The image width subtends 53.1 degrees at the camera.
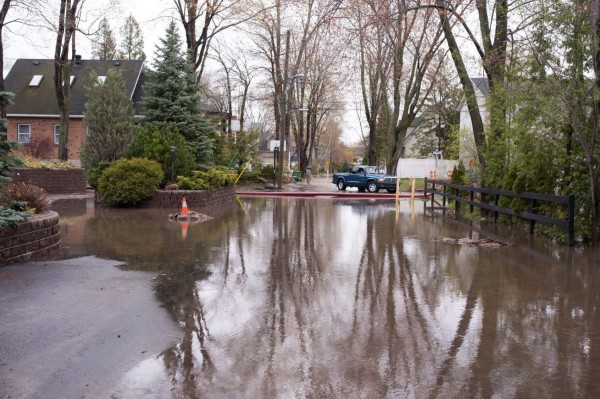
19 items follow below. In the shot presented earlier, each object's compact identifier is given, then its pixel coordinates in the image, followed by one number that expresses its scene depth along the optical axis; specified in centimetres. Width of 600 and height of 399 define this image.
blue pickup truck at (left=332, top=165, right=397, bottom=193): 3725
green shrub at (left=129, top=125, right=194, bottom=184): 2248
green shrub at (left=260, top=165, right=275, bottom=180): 4150
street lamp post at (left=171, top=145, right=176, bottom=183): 2181
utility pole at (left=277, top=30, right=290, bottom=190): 3472
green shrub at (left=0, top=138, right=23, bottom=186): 931
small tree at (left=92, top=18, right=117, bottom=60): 5661
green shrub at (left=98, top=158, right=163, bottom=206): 2006
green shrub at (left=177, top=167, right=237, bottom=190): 2186
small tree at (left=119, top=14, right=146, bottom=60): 6284
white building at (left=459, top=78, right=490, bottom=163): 2791
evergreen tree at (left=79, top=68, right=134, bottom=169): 2633
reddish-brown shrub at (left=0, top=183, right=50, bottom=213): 997
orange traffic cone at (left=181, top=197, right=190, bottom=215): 1746
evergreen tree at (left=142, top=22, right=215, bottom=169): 2616
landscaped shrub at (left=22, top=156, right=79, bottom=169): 2581
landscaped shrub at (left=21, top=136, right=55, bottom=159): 3319
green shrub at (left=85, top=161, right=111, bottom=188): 2359
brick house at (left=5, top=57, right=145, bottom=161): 4250
